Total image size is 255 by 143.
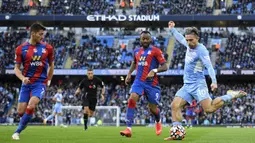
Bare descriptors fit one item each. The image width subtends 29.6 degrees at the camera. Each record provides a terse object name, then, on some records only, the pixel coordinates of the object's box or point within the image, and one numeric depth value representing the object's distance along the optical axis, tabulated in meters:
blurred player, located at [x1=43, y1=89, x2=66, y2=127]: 31.10
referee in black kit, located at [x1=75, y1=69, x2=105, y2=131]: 22.36
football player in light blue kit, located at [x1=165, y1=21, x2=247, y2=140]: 11.75
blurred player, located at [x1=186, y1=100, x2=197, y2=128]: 32.05
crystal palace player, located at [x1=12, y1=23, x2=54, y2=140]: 12.11
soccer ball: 12.20
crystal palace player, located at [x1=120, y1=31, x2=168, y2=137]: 14.20
